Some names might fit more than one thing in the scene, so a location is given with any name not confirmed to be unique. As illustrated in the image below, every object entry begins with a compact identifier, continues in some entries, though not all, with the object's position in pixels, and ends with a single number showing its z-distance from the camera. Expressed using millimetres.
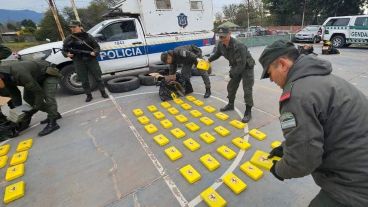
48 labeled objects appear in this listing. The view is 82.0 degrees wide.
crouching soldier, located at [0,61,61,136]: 3604
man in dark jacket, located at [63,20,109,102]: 5062
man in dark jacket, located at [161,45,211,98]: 4977
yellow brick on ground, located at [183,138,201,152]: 3362
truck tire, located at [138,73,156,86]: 6759
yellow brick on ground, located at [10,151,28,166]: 3338
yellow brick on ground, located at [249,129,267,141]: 3510
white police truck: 5980
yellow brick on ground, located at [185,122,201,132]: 3944
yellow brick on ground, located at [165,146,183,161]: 3165
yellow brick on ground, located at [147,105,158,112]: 4937
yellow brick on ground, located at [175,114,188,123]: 4313
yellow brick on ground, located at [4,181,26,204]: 2627
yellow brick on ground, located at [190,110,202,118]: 4496
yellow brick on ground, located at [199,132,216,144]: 3535
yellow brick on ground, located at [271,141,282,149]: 3276
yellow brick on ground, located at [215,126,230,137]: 3703
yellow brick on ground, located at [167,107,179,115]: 4719
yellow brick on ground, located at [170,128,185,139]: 3755
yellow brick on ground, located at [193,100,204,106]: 5074
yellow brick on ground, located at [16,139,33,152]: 3710
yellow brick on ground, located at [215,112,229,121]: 4280
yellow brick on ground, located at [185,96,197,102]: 5412
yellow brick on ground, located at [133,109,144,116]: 4769
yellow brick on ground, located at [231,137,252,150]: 3305
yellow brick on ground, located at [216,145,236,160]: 3097
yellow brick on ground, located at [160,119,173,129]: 4133
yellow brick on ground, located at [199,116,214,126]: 4135
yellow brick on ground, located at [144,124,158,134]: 3968
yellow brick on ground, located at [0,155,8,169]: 3354
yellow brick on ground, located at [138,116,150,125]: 4355
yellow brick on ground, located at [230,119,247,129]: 3914
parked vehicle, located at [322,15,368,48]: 11172
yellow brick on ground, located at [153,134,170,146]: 3560
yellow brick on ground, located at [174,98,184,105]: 5273
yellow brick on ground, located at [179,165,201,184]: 2699
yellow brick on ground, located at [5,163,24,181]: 3012
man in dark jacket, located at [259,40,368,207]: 1130
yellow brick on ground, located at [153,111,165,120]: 4530
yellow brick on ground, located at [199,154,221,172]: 2885
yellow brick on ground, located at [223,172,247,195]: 2479
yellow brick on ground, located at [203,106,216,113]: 4667
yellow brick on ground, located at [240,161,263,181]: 2668
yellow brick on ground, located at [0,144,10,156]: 3676
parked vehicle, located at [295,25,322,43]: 15646
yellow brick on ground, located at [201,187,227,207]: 2295
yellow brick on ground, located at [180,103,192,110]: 4909
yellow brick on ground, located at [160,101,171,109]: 5094
